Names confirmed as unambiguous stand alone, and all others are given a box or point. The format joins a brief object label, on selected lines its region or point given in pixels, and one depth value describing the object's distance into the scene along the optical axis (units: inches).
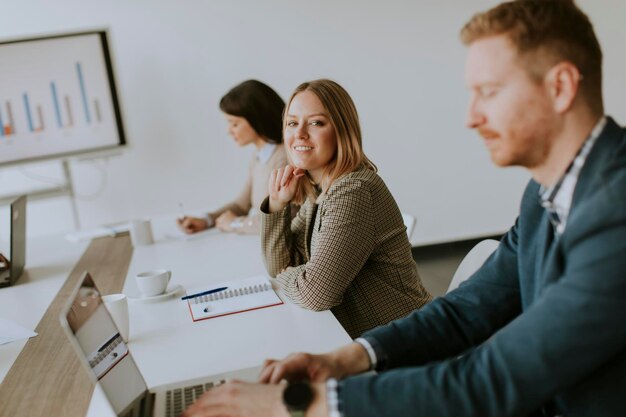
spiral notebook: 63.0
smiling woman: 63.3
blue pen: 68.4
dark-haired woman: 115.1
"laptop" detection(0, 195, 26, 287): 85.4
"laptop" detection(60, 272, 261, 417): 38.9
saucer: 68.6
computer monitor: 139.4
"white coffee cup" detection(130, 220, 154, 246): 100.0
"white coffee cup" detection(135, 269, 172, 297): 68.4
